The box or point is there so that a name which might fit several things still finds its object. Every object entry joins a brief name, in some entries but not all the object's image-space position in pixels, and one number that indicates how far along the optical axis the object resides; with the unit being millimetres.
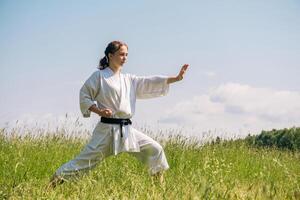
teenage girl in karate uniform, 5562
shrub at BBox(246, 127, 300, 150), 16531
